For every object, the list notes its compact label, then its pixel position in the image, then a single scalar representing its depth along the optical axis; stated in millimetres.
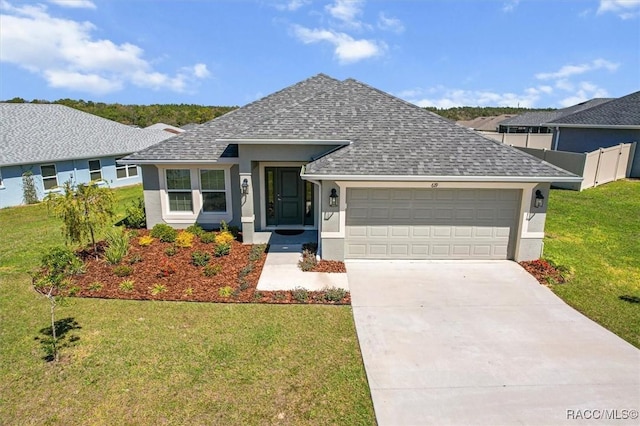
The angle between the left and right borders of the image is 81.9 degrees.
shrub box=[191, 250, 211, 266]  9781
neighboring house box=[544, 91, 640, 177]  21156
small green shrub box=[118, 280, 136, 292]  8375
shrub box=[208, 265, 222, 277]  9109
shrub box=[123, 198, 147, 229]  13164
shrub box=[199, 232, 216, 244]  11555
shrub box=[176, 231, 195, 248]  11152
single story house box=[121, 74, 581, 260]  9688
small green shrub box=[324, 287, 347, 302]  7898
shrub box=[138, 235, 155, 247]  11258
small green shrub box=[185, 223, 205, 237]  12148
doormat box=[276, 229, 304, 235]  12336
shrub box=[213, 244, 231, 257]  10484
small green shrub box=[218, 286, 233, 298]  8102
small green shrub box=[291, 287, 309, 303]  7910
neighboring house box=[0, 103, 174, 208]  17875
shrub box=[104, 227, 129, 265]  9680
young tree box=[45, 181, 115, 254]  9273
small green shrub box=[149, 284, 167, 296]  8266
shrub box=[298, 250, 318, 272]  9578
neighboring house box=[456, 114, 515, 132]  44478
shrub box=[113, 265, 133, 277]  9039
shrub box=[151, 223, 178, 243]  11703
